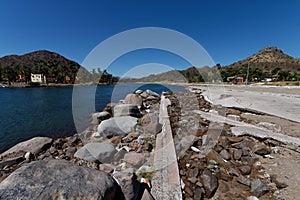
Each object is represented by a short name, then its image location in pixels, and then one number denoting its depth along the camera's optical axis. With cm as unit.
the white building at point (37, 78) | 6147
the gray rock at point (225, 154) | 312
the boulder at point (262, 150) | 312
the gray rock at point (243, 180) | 234
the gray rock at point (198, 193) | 213
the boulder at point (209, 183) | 221
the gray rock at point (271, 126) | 421
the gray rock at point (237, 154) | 310
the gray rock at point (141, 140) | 399
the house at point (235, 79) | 5051
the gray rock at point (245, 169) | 262
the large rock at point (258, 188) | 213
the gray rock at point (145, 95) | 1446
